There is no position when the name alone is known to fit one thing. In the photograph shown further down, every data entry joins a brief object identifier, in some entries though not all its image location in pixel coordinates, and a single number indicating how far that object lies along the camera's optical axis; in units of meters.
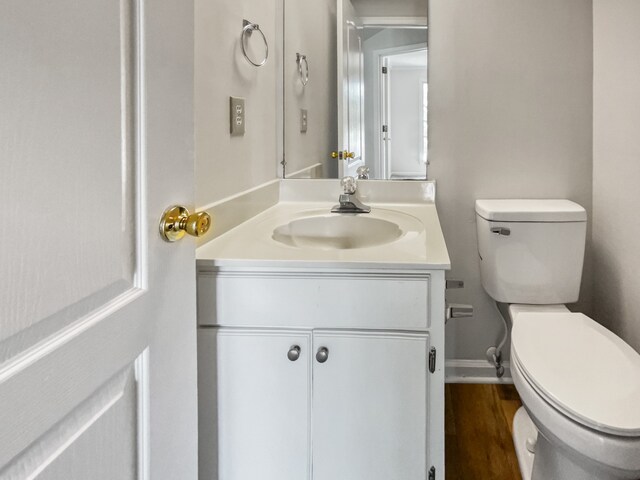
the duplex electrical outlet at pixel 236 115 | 1.57
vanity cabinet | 1.16
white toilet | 1.14
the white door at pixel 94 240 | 0.45
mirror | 2.10
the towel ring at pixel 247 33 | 1.66
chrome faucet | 1.85
